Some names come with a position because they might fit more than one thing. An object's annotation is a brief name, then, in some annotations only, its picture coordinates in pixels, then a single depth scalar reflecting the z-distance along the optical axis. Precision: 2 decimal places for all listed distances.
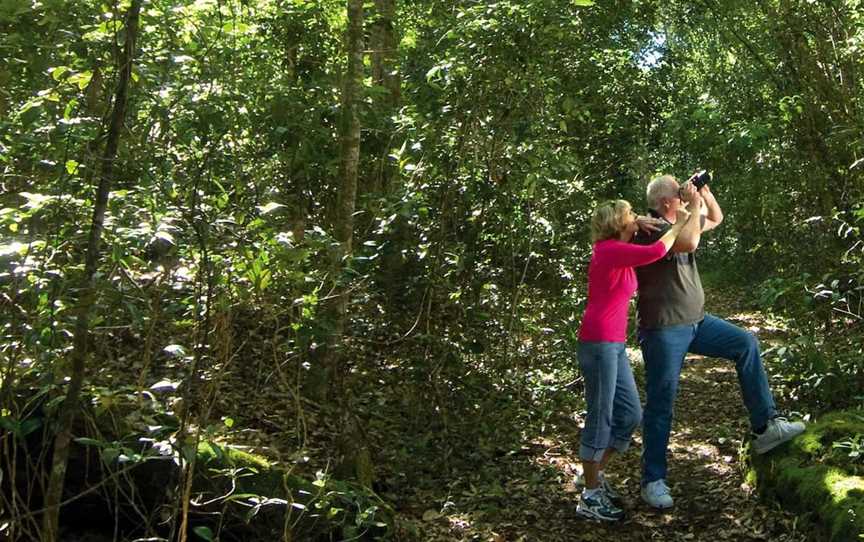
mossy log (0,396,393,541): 4.77
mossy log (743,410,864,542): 4.45
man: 5.30
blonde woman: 5.26
